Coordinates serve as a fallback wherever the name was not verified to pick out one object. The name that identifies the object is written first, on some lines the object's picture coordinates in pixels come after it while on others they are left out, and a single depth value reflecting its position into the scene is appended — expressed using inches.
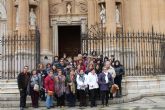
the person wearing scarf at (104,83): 403.7
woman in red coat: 401.6
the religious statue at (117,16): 620.9
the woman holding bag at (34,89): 408.6
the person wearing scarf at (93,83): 403.7
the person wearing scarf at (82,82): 405.5
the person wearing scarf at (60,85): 406.5
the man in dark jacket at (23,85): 401.8
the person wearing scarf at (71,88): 407.6
